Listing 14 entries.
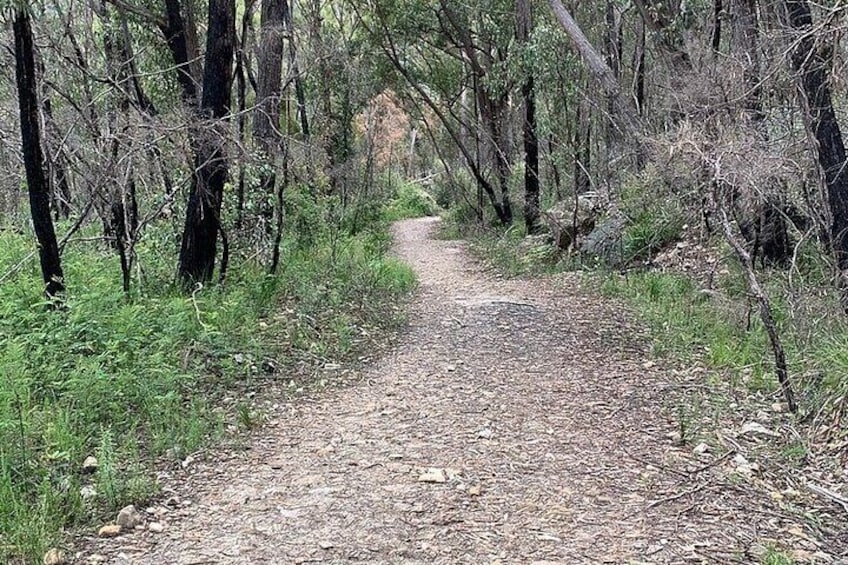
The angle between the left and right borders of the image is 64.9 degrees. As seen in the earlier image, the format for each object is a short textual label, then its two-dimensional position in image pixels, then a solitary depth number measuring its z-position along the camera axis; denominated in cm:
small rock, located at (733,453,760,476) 400
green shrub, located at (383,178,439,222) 3085
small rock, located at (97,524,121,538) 326
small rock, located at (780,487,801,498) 375
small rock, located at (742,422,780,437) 450
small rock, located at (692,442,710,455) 428
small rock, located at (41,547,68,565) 297
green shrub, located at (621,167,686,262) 1016
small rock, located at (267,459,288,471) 413
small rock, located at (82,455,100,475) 383
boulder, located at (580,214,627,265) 1083
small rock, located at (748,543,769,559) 312
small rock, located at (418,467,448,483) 388
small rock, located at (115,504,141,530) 336
